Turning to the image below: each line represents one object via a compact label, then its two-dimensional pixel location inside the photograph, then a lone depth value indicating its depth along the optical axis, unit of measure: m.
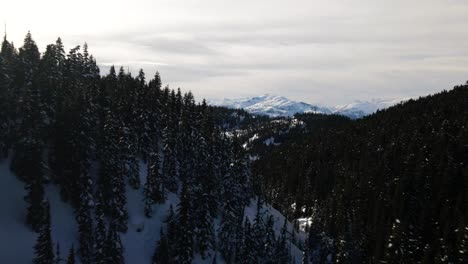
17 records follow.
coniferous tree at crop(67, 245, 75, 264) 51.45
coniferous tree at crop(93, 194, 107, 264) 61.66
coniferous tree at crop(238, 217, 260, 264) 79.38
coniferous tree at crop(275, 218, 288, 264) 88.56
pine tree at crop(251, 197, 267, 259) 82.10
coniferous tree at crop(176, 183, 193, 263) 69.38
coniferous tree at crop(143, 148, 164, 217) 76.69
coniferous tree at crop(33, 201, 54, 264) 53.65
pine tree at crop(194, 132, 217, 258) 76.62
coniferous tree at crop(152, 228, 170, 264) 69.75
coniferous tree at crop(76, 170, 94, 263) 62.09
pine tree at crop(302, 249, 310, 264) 92.94
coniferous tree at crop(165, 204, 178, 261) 69.97
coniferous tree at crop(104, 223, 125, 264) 62.22
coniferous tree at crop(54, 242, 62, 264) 54.54
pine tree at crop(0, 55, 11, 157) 68.12
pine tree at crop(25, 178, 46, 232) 61.56
